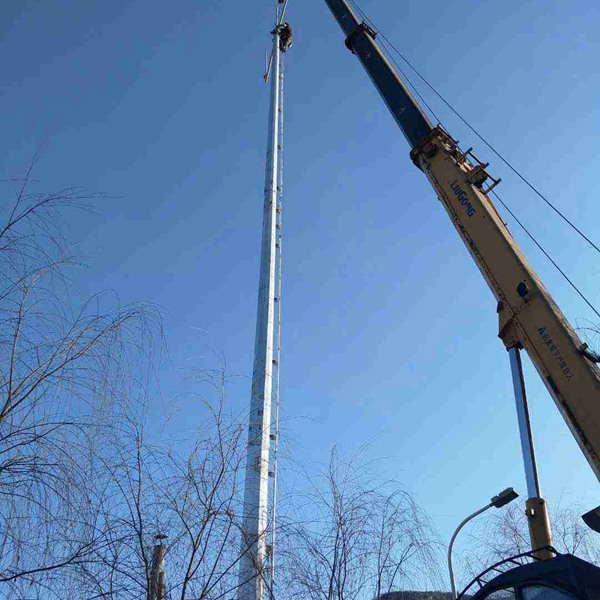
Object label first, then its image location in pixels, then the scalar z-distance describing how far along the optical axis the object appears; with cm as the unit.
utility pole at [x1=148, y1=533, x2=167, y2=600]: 709
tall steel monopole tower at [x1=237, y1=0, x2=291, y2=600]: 783
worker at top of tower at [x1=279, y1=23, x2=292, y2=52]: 2291
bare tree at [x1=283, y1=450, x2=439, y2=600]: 855
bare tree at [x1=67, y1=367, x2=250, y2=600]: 690
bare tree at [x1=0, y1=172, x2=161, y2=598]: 579
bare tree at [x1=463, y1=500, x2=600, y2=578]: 1564
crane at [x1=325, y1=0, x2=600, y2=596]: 832
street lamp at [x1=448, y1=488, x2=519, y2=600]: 1280
